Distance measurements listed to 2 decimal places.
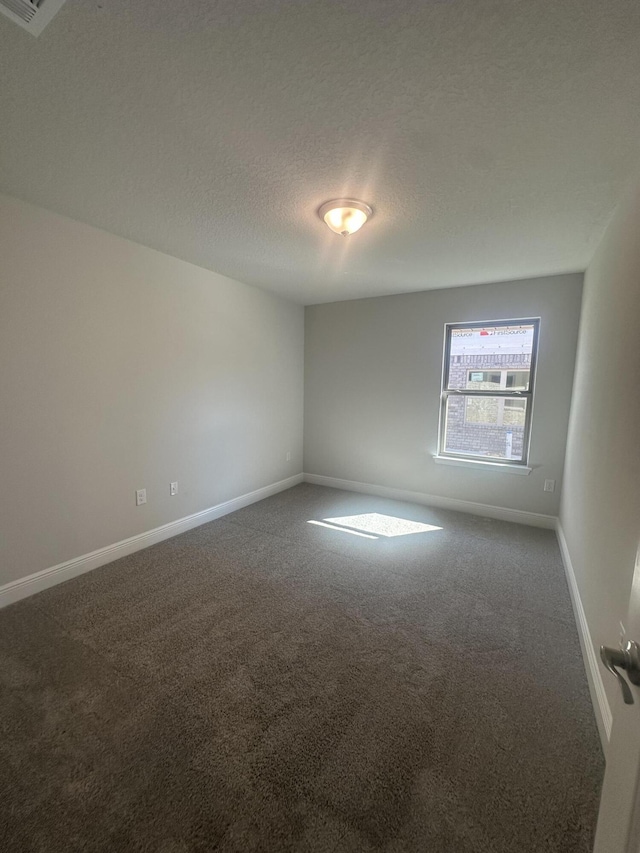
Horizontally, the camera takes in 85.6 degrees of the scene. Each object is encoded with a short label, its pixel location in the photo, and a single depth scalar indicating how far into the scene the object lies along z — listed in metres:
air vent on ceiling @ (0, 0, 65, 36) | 0.97
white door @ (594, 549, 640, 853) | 0.54
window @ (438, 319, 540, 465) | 3.48
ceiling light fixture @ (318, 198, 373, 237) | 1.99
